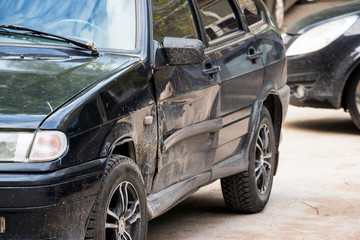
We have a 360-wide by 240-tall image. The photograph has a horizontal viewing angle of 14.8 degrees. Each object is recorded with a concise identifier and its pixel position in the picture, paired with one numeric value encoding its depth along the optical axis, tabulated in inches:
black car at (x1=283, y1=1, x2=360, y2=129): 643.4
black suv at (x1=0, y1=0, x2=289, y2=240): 234.3
